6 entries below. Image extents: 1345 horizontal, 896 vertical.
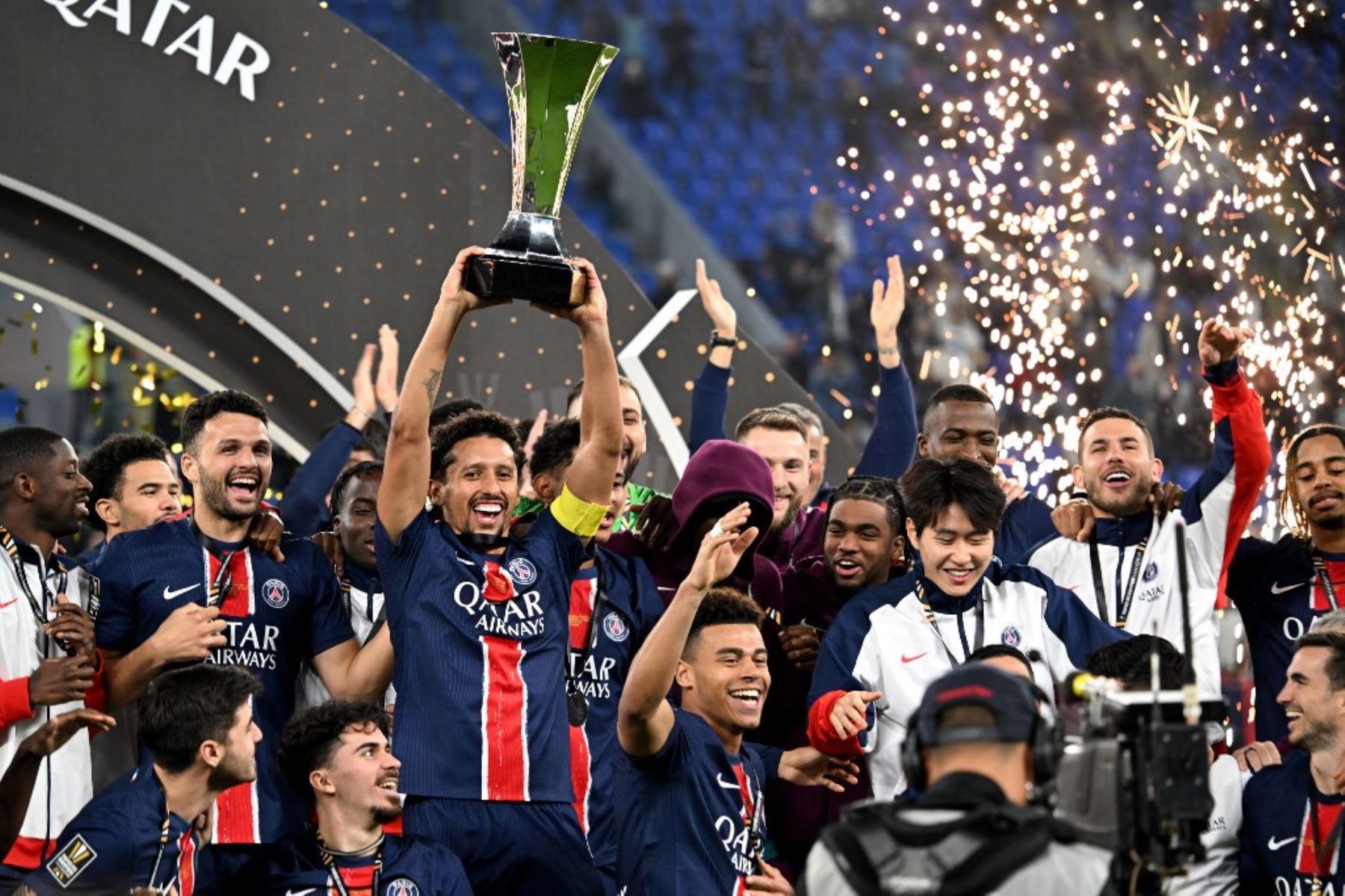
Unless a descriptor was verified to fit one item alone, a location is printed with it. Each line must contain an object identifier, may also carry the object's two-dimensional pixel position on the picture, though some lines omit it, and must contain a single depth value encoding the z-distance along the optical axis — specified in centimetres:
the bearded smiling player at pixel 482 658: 936
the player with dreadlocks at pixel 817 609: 1084
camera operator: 560
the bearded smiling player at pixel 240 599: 1057
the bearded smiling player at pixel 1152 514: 1210
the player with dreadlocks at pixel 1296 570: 1243
